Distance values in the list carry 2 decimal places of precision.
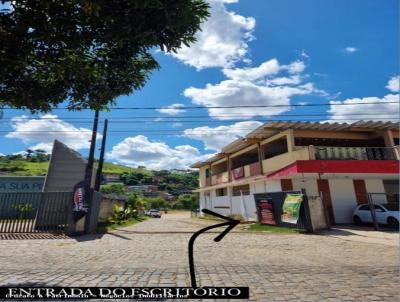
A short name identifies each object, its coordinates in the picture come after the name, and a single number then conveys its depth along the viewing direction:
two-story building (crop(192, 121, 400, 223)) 19.56
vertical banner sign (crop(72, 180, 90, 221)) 13.77
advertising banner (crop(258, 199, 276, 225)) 17.93
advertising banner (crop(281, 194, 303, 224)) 15.25
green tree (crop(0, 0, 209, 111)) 5.18
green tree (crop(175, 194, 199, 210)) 91.19
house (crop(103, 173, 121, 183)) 147.90
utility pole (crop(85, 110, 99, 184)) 17.05
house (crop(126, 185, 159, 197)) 123.56
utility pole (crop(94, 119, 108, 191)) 22.11
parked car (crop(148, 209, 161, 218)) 53.78
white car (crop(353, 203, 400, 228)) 17.09
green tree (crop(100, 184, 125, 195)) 99.91
